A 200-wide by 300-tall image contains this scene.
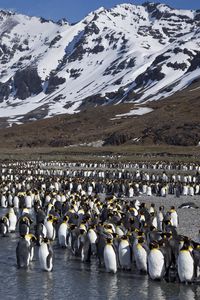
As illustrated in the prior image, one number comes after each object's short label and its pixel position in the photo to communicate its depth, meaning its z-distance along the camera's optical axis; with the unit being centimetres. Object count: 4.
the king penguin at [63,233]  1902
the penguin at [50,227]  1992
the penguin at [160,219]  2128
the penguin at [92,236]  1722
